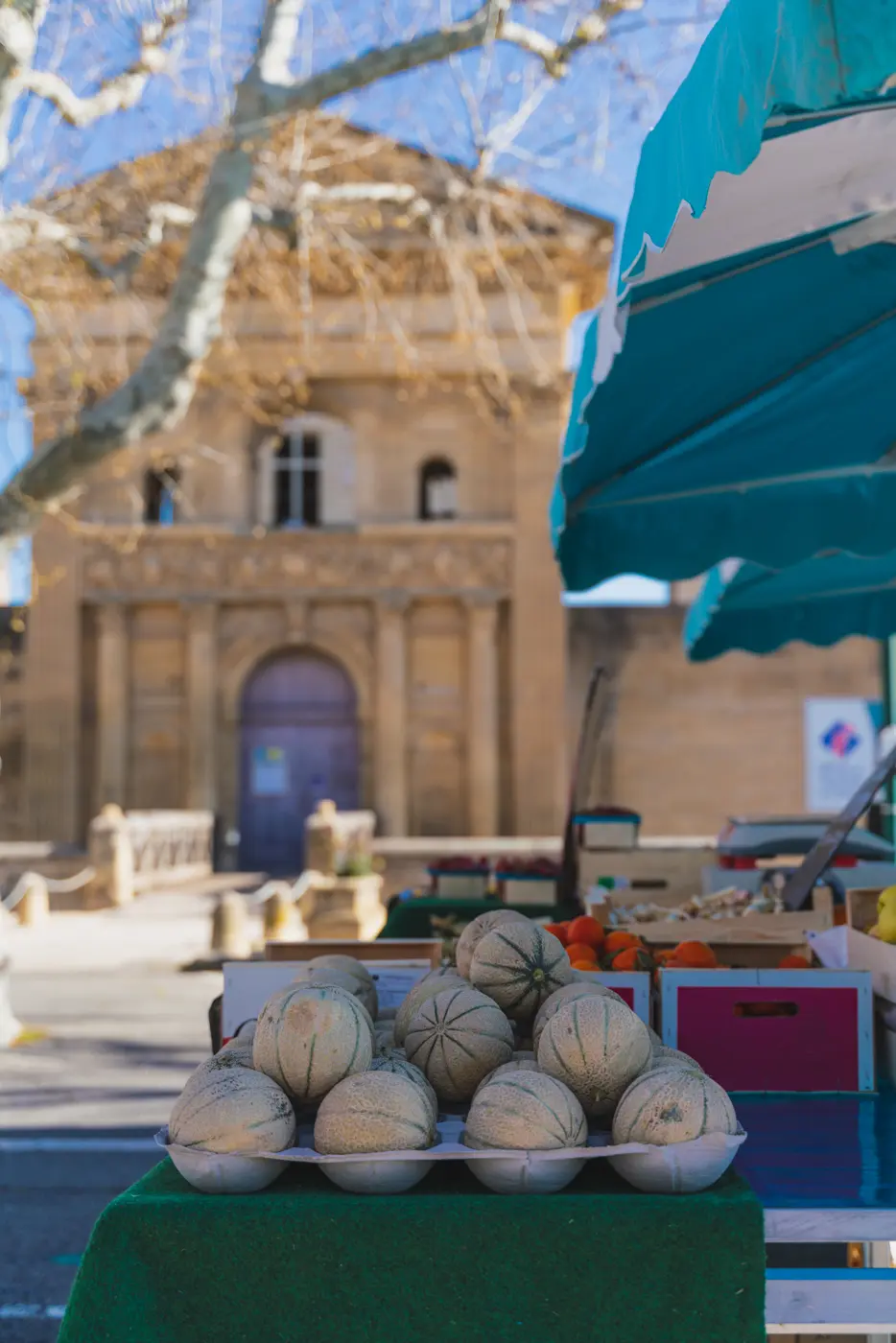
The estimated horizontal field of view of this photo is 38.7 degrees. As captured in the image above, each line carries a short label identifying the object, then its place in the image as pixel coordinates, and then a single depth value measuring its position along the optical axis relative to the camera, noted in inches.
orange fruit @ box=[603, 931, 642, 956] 178.1
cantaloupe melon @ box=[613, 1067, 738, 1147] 97.6
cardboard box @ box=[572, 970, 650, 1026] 143.7
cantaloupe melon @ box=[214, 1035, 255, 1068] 110.5
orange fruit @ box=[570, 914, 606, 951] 180.1
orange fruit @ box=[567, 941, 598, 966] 169.8
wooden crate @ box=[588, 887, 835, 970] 180.9
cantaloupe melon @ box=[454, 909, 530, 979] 138.2
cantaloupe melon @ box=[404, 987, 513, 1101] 114.6
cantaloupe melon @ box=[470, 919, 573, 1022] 129.6
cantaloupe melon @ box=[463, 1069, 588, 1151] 97.4
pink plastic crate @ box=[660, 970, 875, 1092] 138.7
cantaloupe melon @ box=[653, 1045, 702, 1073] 111.9
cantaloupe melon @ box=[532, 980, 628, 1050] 115.7
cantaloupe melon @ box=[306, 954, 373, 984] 145.1
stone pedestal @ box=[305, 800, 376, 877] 675.4
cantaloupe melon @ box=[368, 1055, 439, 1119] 106.1
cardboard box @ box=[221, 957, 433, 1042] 156.0
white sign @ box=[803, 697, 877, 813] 1005.2
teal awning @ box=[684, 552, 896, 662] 329.4
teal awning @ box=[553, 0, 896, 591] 105.0
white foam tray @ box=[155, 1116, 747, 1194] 96.7
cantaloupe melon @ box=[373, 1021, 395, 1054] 125.0
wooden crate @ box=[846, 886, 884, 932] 161.9
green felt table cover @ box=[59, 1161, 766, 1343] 92.5
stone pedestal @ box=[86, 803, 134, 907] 781.3
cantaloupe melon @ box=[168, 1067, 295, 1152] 97.0
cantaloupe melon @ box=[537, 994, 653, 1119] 107.3
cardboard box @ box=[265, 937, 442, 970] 173.5
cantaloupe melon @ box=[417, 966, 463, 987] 131.6
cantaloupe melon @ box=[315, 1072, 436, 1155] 97.7
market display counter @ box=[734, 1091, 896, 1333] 99.3
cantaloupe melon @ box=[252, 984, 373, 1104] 106.2
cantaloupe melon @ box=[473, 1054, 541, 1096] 107.0
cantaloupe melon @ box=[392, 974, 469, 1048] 123.5
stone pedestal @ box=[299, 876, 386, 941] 641.6
